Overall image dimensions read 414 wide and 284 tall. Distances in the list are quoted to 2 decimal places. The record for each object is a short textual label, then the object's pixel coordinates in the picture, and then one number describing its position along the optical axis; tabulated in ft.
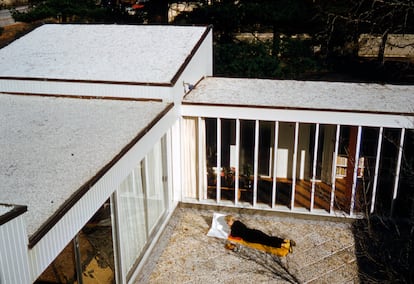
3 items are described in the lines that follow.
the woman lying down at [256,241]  36.45
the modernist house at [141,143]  23.73
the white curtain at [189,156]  42.78
